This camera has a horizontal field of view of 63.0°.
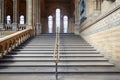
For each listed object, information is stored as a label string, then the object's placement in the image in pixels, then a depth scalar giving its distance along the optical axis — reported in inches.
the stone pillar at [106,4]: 173.2
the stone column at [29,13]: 276.6
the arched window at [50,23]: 569.1
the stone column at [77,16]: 316.1
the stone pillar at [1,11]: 286.9
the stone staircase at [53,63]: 116.4
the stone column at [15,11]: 293.5
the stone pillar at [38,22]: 304.6
